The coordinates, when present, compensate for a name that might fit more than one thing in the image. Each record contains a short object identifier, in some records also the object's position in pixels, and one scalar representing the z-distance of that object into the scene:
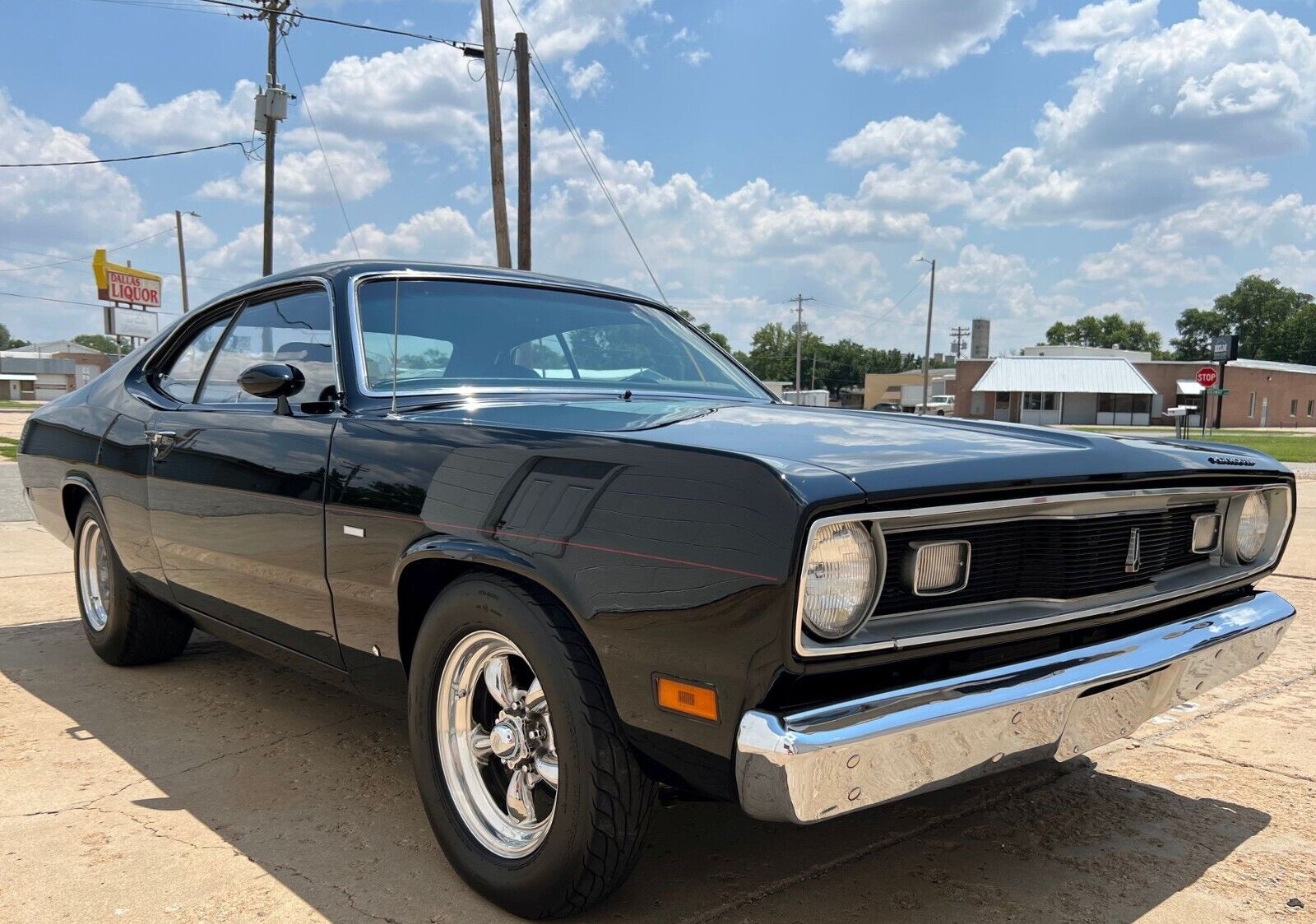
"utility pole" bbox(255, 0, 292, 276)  22.27
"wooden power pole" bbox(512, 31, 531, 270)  15.55
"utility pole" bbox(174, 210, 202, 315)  43.25
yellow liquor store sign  49.12
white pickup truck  52.82
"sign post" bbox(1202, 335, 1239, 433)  26.17
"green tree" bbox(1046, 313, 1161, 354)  117.44
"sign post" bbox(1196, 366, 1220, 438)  26.81
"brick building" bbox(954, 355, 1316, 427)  54.38
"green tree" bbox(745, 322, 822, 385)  108.81
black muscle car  1.89
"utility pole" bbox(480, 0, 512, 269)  14.51
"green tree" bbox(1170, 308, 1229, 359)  110.38
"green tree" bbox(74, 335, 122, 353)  141.25
